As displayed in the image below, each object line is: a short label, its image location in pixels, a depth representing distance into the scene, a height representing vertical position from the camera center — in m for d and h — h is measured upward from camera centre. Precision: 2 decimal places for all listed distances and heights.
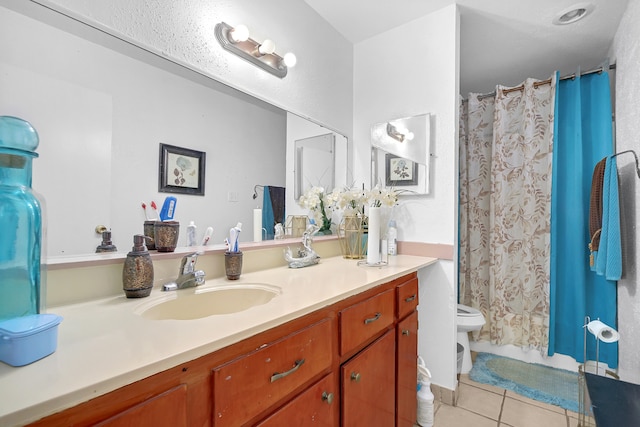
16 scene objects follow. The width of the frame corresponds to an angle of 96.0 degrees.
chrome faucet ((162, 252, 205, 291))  1.01 -0.22
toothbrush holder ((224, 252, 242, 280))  1.15 -0.19
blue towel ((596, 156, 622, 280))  1.70 -0.08
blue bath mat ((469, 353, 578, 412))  1.85 -1.15
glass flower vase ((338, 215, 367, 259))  1.72 -0.12
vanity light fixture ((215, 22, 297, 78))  1.30 +0.82
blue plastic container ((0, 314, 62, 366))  0.47 -0.21
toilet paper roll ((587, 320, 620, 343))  1.41 -0.57
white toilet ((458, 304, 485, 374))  2.06 -0.78
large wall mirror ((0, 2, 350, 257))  0.84 +0.32
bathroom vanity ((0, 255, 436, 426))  0.45 -0.30
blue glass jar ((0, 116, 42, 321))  0.55 -0.02
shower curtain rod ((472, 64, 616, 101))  2.06 +1.06
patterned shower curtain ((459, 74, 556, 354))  2.25 +0.05
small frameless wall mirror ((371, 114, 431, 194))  1.83 +0.43
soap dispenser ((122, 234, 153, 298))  0.88 -0.17
